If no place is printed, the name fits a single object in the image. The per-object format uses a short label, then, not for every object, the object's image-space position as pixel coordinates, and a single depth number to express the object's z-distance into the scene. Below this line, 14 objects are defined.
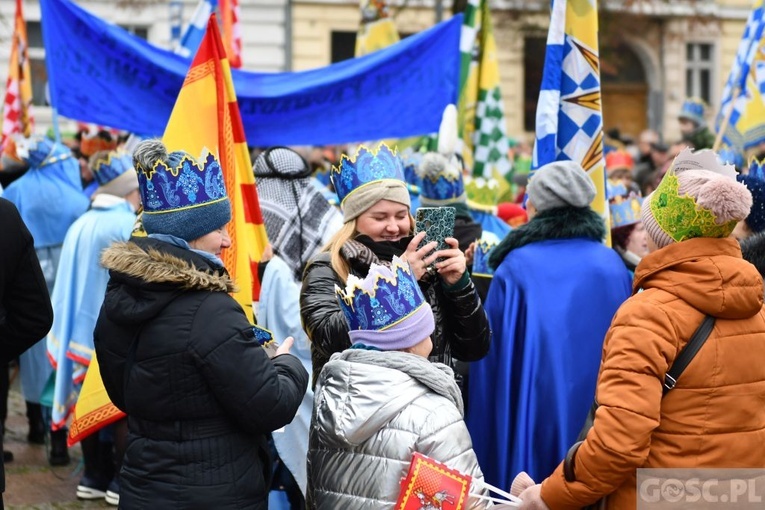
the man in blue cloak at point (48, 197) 8.92
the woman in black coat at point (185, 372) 3.45
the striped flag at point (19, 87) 11.46
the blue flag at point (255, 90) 7.29
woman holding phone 4.28
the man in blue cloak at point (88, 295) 6.93
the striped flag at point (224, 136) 4.95
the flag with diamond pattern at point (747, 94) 8.79
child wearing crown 3.29
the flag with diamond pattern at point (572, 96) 6.07
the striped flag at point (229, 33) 8.70
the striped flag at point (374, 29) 10.84
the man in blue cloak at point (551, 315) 4.85
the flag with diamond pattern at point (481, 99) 9.98
